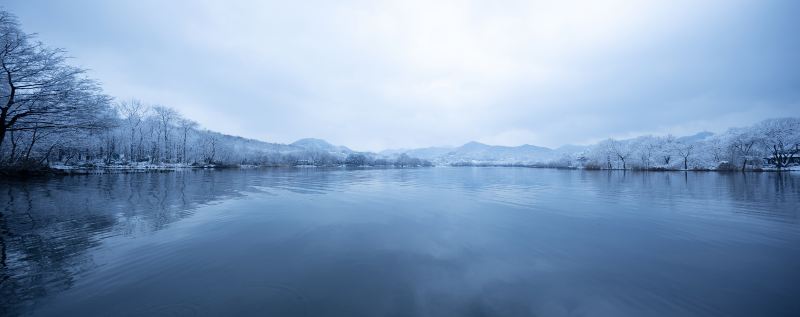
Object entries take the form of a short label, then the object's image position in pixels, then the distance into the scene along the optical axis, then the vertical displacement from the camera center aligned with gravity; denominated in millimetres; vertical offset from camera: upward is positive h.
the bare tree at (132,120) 53562 +9101
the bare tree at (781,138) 55531 +5655
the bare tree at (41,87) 12039 +3929
